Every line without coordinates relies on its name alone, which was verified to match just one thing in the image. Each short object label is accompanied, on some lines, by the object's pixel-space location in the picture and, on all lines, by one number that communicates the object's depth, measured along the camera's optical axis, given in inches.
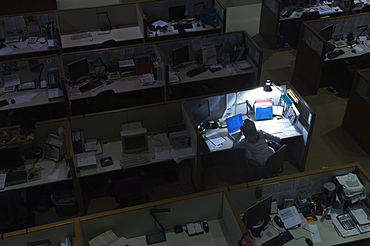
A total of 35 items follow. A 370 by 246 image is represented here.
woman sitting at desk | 209.6
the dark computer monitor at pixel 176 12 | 324.5
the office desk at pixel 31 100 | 248.2
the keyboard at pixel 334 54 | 289.7
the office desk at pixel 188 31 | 312.8
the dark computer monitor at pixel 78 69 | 257.0
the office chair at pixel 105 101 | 246.3
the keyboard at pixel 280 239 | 168.4
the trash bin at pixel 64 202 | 207.3
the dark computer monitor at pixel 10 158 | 200.7
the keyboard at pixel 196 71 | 272.8
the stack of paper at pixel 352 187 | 178.4
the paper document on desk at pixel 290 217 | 175.5
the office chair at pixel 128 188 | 193.9
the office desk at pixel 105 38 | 300.5
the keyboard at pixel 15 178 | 199.2
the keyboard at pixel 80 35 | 305.7
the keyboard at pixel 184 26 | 316.3
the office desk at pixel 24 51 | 295.9
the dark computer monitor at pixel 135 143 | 209.7
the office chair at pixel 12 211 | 183.6
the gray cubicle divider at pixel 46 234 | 151.9
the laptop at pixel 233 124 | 227.6
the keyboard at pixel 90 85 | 259.2
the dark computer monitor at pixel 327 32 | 293.7
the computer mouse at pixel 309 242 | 168.2
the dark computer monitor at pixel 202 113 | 222.8
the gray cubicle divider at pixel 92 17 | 306.8
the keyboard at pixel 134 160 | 208.5
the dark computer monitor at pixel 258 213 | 164.2
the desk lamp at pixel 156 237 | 167.0
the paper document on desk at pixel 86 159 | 205.9
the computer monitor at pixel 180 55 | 271.7
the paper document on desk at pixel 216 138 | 223.6
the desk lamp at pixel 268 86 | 229.8
